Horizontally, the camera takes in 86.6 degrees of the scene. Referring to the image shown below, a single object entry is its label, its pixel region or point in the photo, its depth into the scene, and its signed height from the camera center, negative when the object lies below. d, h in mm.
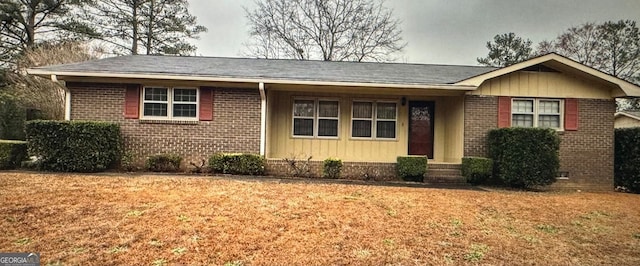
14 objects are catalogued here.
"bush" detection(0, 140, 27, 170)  8836 -677
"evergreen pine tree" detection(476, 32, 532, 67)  27031 +7260
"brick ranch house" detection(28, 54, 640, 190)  9461 +967
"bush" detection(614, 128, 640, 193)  9500 -456
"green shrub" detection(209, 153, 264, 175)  9164 -811
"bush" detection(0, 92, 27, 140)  16797 +501
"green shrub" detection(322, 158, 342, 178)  9273 -857
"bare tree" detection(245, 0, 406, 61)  23609 +7480
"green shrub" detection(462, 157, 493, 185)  9055 -782
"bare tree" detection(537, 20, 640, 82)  23000 +6913
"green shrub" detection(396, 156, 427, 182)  9172 -759
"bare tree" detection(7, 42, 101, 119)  16109 +2492
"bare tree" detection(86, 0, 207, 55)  21078 +6853
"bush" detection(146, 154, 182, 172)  9242 -854
